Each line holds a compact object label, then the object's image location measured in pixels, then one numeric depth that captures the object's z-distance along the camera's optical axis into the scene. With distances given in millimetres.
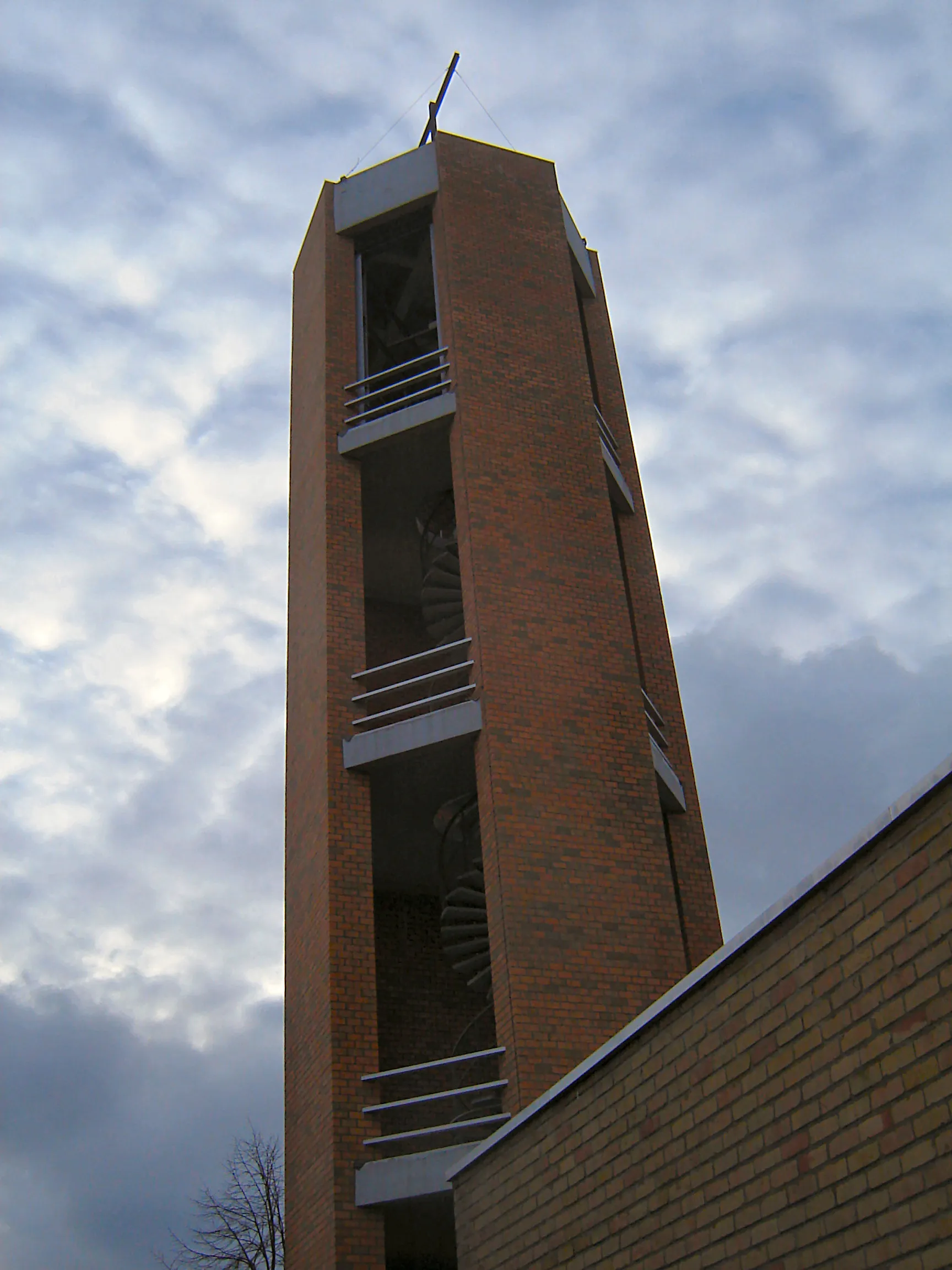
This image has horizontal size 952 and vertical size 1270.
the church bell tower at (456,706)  10336
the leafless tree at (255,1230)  19047
